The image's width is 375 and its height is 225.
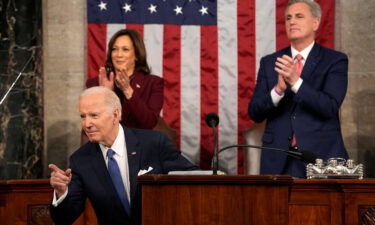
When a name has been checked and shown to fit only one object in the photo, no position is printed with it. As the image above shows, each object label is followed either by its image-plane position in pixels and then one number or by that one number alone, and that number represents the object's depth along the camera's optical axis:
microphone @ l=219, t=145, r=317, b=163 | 8.51
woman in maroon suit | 11.83
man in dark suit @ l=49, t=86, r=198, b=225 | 8.34
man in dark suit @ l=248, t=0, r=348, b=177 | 10.28
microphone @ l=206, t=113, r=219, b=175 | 8.26
